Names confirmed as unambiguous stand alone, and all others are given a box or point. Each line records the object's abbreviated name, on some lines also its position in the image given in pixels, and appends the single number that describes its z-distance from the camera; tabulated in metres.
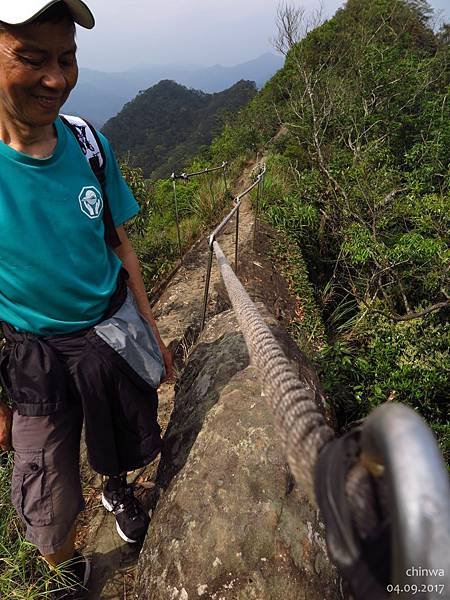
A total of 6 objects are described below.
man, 1.32
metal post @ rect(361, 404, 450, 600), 0.41
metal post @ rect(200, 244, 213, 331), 2.42
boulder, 1.48
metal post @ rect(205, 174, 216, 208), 7.70
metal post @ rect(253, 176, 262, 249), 5.95
